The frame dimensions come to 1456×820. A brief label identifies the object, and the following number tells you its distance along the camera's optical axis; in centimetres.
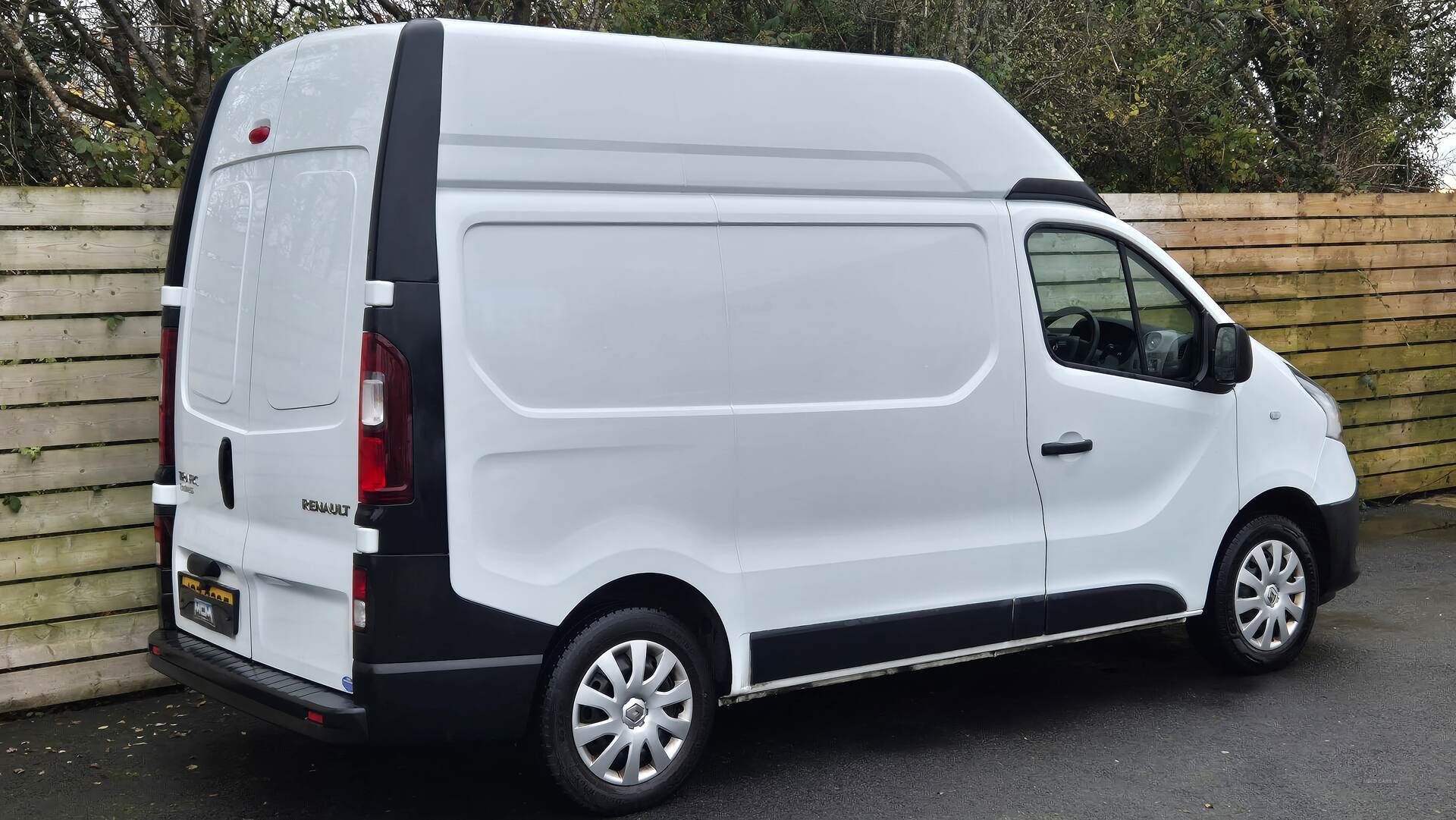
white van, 381
